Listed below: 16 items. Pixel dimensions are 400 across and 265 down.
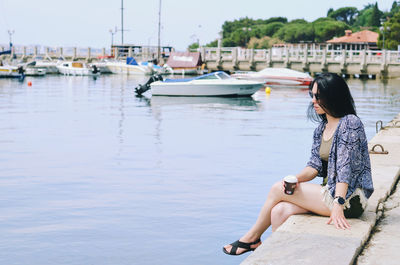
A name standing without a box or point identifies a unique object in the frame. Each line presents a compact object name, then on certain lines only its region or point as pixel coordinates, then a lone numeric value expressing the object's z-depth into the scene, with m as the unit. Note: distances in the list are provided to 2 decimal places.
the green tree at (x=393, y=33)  79.75
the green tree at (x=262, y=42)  150.88
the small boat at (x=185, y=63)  62.09
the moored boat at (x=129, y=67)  65.94
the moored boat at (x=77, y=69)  63.14
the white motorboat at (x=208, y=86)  32.47
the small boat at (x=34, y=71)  60.26
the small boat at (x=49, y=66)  68.69
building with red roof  106.46
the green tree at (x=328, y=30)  141.50
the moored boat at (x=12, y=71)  53.97
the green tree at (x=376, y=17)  139.88
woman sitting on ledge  4.62
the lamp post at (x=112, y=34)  90.86
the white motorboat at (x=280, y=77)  43.41
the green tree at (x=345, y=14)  177.12
